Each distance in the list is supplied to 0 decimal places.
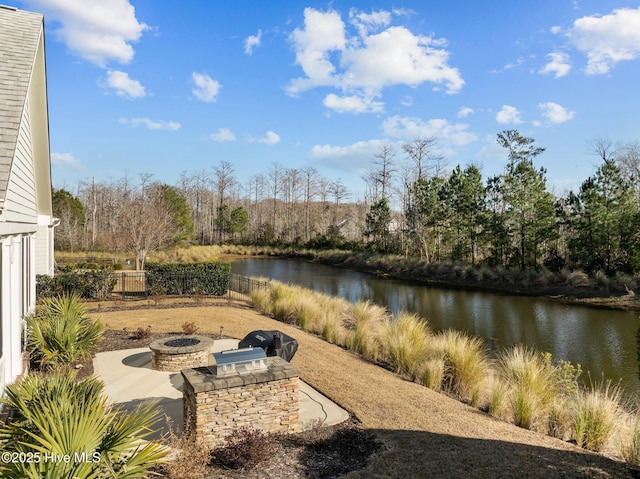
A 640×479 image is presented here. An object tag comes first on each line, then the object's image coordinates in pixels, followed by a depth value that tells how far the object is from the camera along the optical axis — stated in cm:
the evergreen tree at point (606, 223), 2180
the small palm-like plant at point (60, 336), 744
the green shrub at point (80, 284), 1376
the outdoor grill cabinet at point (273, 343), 699
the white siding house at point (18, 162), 495
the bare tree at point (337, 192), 5634
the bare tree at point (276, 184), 5903
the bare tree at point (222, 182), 5699
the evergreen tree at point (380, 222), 3753
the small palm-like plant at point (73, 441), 305
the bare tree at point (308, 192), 5024
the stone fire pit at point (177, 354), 764
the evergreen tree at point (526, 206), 2525
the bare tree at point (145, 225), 2495
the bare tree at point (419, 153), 3556
